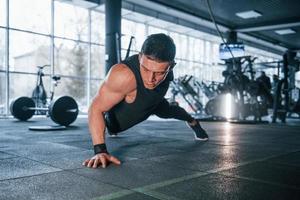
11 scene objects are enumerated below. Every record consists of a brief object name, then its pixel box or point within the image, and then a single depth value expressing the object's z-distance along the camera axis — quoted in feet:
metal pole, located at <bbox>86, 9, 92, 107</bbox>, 27.14
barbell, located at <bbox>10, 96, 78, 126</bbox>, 12.23
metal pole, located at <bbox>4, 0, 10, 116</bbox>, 22.15
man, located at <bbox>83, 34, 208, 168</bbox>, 4.97
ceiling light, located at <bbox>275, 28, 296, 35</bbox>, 33.04
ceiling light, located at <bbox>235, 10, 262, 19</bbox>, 27.04
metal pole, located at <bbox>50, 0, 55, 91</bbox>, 24.57
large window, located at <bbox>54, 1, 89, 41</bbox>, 25.16
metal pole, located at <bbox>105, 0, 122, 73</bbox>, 19.63
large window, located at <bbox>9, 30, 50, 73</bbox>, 22.88
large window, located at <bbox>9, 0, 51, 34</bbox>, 22.74
